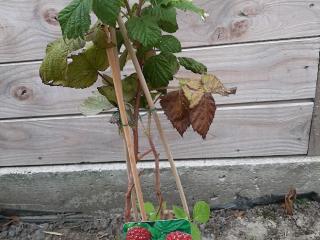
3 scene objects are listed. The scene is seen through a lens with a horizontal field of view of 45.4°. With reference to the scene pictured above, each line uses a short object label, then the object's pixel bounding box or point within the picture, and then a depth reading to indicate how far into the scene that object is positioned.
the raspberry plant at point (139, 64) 0.75
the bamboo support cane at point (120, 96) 0.77
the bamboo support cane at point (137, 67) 0.77
